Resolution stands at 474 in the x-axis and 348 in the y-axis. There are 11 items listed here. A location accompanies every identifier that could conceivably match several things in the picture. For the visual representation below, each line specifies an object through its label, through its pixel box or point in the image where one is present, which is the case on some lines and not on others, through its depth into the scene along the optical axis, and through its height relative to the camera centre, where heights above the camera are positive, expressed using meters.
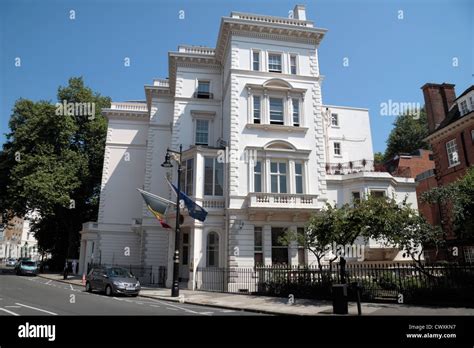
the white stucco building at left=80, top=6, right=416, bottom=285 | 23.17 +7.45
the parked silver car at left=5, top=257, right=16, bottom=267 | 77.21 -2.94
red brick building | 26.66 +9.51
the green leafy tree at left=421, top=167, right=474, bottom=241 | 14.99 +2.09
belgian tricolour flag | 20.57 +2.66
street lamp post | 18.95 -0.63
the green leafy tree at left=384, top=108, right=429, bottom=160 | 53.31 +17.94
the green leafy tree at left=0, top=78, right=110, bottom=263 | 35.00 +9.17
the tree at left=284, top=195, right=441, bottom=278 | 15.69 +1.09
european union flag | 20.28 +2.27
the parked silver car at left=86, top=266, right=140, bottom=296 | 19.06 -1.85
